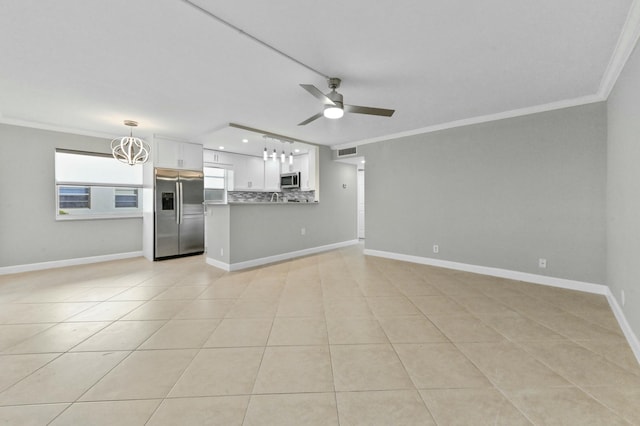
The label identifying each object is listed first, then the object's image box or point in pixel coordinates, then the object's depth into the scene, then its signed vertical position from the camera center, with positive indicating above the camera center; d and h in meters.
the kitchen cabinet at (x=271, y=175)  6.92 +0.92
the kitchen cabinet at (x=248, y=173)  6.59 +0.94
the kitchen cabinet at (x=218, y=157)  6.22 +1.26
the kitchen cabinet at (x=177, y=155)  5.34 +1.16
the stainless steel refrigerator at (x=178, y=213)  5.35 -0.05
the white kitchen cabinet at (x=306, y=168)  6.11 +1.02
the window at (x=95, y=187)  4.91 +0.48
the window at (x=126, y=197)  5.53 +0.28
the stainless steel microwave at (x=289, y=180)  6.43 +0.74
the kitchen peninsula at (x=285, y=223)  4.58 -0.25
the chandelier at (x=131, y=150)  4.67 +1.16
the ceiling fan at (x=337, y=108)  2.70 +1.06
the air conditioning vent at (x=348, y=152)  5.94 +1.32
